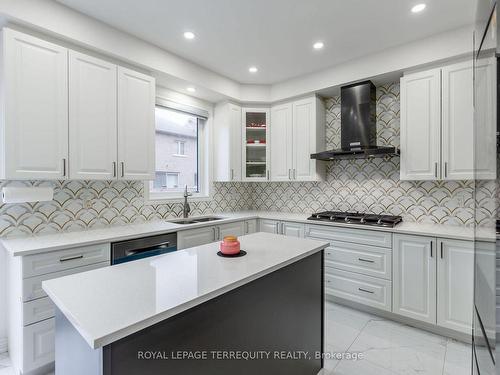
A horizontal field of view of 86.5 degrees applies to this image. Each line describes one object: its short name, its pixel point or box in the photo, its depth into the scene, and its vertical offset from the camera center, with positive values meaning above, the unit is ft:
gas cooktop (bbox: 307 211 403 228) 9.03 -1.19
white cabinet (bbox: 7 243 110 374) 5.80 -2.75
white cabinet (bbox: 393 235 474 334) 7.39 -2.81
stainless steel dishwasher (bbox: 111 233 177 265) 7.32 -1.81
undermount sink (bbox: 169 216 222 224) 10.63 -1.39
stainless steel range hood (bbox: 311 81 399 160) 9.94 +2.45
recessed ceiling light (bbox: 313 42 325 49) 8.95 +4.82
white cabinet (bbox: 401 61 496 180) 8.09 +2.00
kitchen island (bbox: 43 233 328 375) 2.88 -1.72
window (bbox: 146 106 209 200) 11.03 +1.38
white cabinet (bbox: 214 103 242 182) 12.28 +2.07
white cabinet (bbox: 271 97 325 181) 11.56 +2.15
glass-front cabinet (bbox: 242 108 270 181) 12.87 +2.06
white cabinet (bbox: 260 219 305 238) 10.74 -1.76
